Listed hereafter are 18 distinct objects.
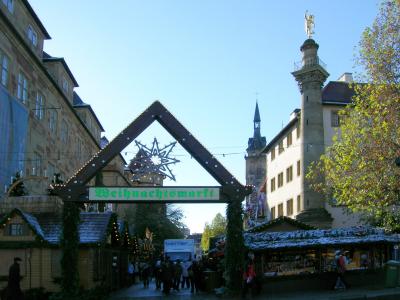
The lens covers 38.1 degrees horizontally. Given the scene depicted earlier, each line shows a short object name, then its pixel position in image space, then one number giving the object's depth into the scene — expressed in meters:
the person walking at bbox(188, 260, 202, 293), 28.04
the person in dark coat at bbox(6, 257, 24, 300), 17.55
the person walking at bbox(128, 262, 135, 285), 35.75
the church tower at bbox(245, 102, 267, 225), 152.12
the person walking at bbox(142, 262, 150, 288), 34.50
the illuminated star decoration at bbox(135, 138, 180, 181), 22.19
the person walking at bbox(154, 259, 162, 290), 30.66
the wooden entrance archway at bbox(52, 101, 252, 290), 21.42
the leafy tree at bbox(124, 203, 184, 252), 68.29
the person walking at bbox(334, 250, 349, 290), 23.64
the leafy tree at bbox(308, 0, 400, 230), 25.66
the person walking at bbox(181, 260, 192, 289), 32.22
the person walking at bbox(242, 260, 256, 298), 21.16
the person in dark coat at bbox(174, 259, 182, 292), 29.52
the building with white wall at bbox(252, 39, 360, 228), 49.23
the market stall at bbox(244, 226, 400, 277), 24.31
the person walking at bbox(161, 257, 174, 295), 26.52
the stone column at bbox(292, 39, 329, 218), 49.59
